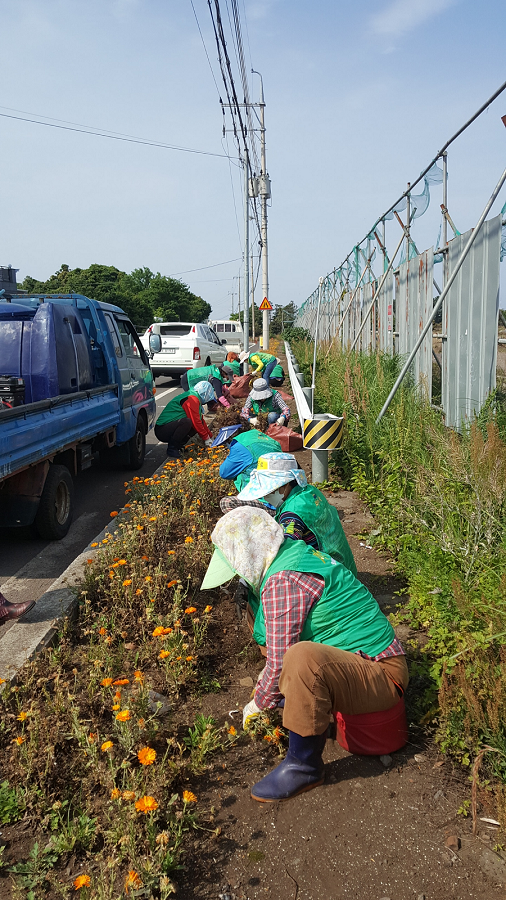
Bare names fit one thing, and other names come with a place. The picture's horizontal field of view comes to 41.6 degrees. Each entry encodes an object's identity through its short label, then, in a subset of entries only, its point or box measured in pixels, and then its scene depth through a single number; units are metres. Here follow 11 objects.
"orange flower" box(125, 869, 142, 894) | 1.98
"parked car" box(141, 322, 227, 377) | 18.92
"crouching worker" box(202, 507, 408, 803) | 2.52
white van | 44.12
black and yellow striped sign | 6.56
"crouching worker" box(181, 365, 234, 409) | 10.25
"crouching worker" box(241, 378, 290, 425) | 9.41
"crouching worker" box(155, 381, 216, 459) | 8.56
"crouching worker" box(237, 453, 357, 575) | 3.37
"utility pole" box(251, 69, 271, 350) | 26.34
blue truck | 5.52
